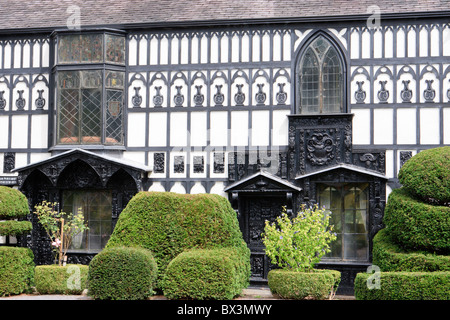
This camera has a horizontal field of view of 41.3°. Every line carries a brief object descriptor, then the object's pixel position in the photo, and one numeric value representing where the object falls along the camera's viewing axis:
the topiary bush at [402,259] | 11.83
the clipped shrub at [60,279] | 13.67
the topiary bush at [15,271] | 13.42
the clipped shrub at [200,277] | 11.15
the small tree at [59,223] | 14.92
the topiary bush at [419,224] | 11.91
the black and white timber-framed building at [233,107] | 15.19
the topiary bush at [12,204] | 14.06
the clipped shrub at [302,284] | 11.82
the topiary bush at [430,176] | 12.32
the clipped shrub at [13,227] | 13.95
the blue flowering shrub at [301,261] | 11.85
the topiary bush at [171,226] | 12.15
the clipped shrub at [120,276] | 11.25
